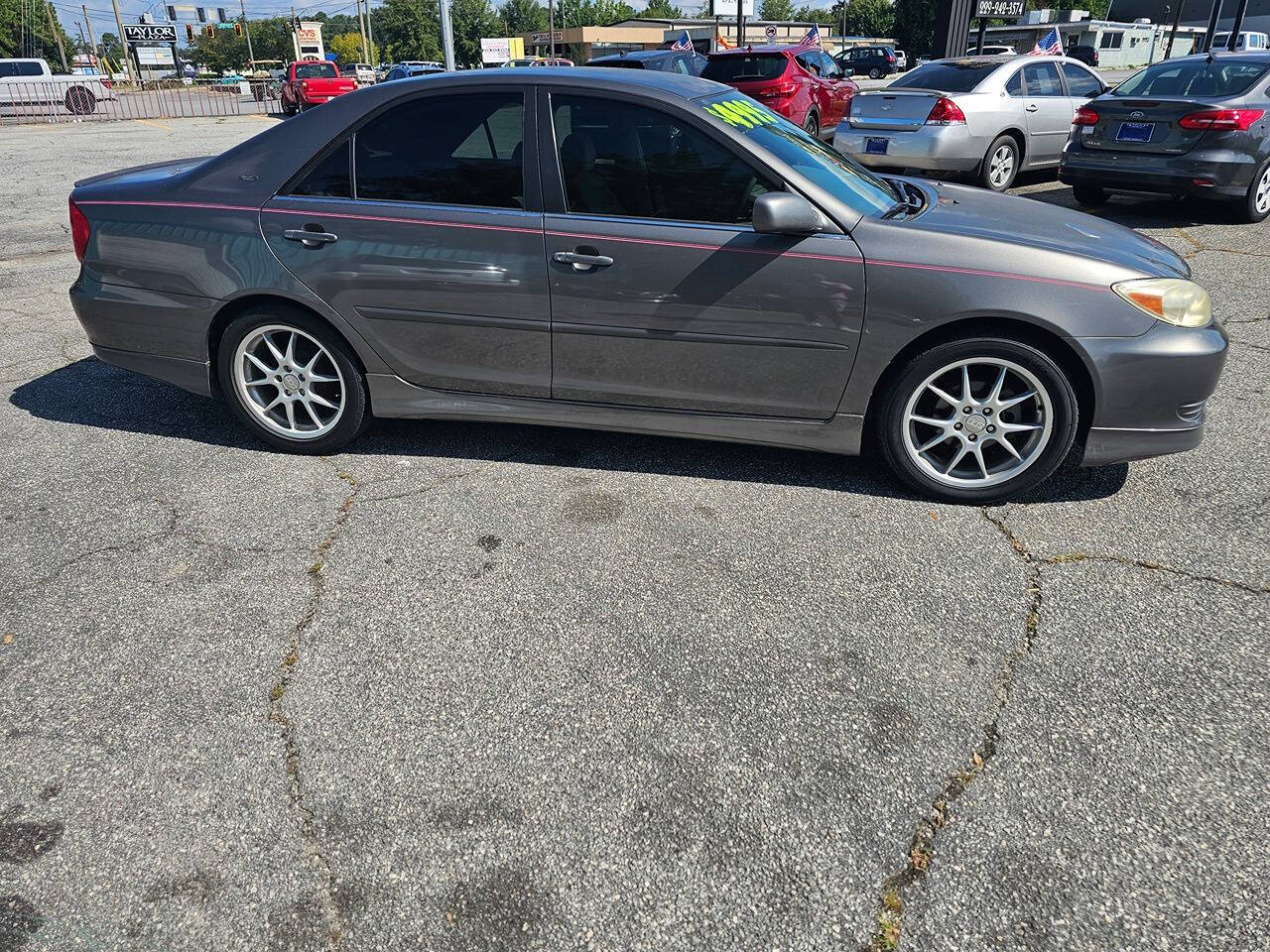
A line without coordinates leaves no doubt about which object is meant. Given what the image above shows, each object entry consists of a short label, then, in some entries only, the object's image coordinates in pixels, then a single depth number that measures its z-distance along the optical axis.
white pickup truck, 28.53
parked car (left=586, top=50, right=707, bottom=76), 14.61
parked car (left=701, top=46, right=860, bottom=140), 13.98
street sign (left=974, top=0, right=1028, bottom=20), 26.77
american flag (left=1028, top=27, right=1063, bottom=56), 20.70
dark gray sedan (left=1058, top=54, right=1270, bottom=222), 7.50
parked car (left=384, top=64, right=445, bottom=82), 26.13
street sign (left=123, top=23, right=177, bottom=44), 66.62
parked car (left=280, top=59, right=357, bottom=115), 29.05
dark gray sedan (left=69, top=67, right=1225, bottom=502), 3.37
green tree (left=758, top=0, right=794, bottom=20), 127.19
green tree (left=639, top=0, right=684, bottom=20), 115.14
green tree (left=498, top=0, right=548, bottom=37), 105.56
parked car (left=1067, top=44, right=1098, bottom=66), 40.98
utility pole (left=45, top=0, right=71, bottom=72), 78.04
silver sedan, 9.27
